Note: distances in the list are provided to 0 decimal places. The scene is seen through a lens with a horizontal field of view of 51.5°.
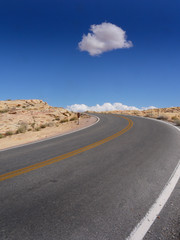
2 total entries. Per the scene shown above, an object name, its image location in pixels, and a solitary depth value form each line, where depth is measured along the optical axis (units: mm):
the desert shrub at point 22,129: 16152
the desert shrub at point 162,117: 24300
